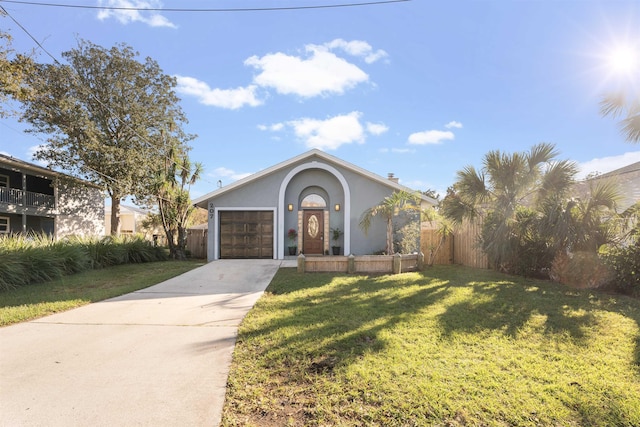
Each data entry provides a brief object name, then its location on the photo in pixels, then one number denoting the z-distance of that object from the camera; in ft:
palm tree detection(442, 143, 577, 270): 27.94
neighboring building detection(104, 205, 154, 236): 115.43
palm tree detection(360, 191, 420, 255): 35.45
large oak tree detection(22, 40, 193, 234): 63.82
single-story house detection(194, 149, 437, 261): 41.86
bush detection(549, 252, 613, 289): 24.40
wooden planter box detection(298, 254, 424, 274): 31.53
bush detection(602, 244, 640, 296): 23.16
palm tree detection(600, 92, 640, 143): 26.11
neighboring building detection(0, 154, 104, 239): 60.85
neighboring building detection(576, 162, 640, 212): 25.04
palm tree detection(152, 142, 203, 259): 49.98
